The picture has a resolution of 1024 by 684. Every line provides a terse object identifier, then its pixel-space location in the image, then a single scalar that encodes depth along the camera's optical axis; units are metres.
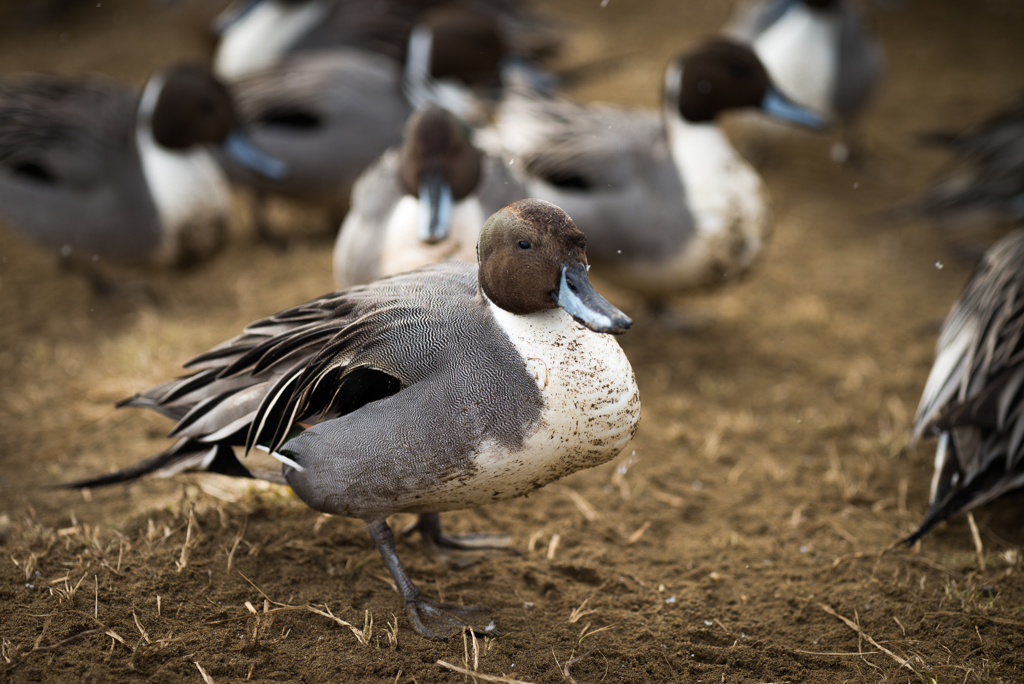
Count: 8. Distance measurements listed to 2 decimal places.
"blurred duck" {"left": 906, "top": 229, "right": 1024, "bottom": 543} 4.87
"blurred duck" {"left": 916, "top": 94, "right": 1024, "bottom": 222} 8.81
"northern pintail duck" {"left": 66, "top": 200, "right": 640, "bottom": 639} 3.98
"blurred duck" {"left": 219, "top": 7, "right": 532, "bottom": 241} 9.04
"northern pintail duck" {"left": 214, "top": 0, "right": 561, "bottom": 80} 11.04
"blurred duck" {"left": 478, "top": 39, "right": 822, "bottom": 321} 7.36
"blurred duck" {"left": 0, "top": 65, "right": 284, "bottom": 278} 8.20
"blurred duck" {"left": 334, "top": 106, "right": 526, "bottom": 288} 6.09
